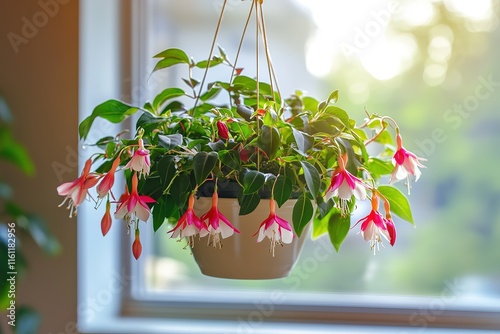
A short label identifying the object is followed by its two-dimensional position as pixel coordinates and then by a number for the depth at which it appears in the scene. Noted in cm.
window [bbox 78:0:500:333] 200
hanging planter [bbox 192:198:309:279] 146
